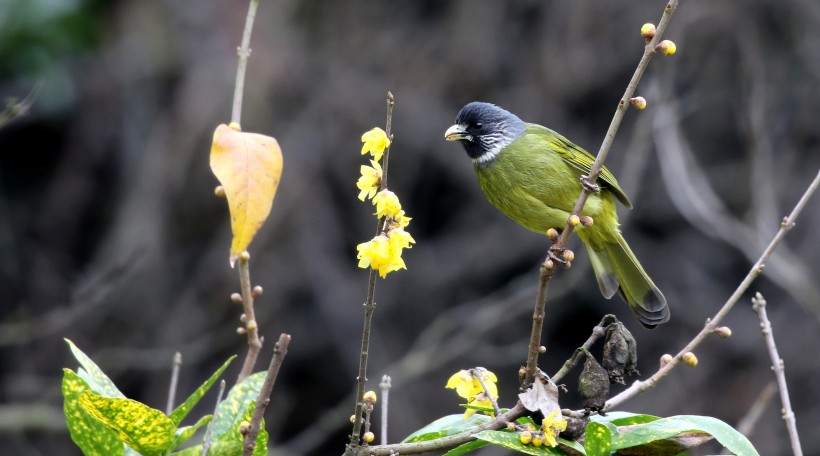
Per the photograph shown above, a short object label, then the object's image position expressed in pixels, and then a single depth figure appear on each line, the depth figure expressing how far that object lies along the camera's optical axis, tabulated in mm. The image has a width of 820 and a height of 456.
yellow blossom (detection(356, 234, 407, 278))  3973
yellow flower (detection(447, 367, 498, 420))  4477
